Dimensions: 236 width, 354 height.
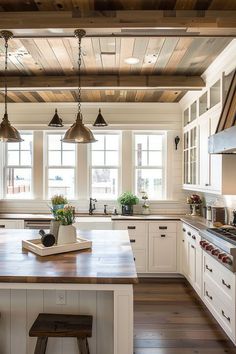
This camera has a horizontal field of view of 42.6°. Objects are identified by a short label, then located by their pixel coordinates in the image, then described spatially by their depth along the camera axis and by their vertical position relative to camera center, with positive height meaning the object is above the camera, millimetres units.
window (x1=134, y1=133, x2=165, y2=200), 5434 +322
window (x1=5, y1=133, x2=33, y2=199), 5469 +243
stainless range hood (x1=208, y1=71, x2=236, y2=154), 2598 +452
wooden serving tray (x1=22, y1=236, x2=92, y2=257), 2351 -538
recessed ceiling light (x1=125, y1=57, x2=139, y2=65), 3389 +1369
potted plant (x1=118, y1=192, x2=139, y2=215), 4973 -359
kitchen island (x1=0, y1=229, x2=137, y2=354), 1816 -786
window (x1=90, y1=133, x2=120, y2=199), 5438 +301
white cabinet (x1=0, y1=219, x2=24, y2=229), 4570 -660
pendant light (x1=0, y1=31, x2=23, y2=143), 2773 +447
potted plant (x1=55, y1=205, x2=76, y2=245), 2502 -363
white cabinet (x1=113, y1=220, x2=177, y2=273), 4613 -980
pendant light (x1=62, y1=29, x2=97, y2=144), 2713 +419
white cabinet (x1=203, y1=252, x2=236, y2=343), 2592 -1066
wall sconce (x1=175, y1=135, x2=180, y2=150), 5258 +712
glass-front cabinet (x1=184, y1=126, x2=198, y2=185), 4477 +387
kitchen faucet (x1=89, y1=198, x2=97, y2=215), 5059 -409
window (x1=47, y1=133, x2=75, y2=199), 5438 +244
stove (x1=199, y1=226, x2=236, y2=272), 2514 -581
